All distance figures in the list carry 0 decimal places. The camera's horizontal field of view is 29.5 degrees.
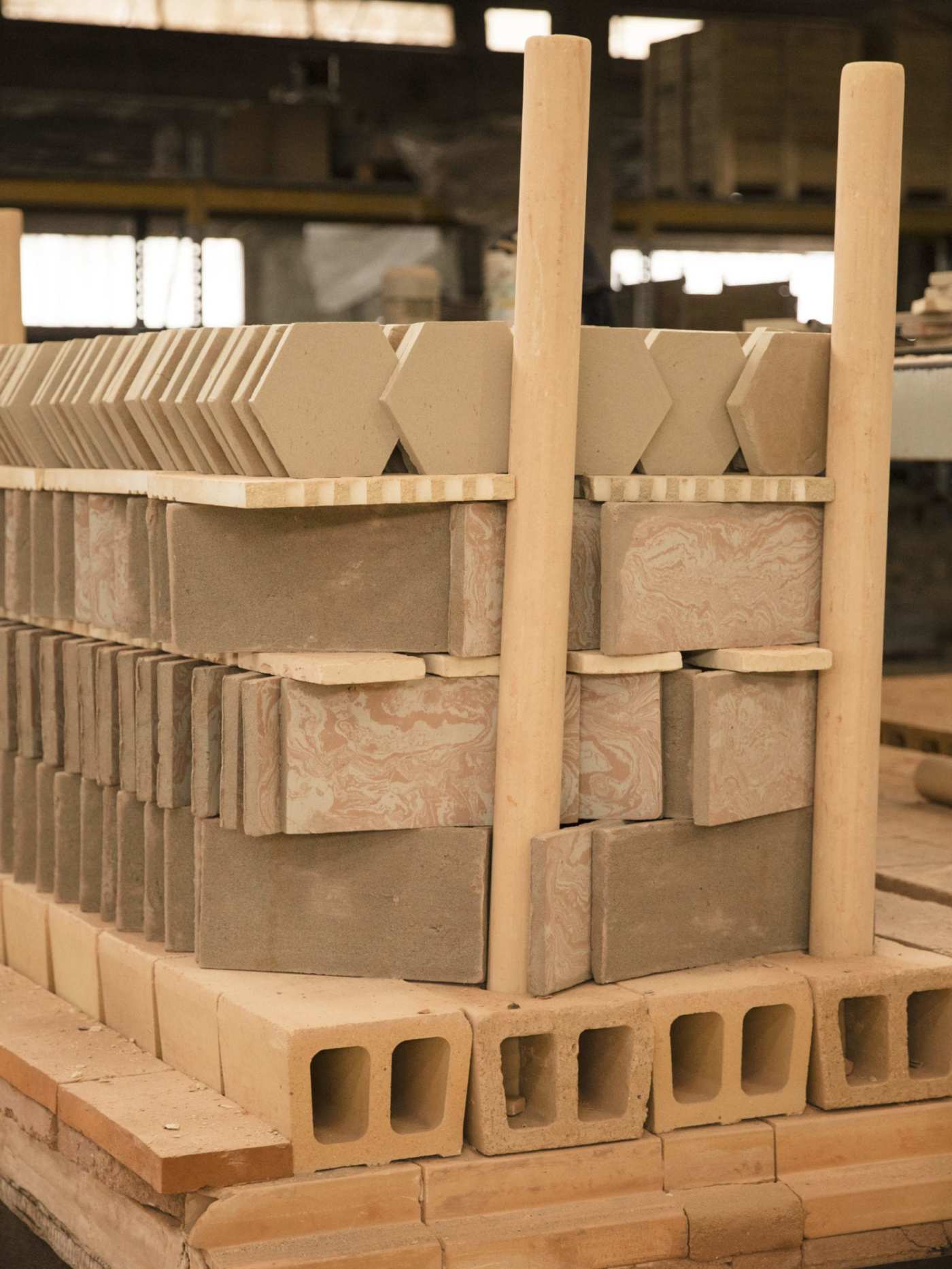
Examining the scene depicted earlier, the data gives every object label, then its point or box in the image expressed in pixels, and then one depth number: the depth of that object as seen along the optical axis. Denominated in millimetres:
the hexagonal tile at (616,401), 3908
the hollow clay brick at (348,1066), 3557
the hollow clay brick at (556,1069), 3678
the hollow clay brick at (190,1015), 3830
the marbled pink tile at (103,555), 4453
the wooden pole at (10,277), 5719
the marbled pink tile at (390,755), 3809
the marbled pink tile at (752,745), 3986
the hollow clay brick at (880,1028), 3973
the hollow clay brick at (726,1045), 3838
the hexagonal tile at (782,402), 4055
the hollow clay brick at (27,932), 4738
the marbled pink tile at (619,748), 4004
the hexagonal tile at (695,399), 4020
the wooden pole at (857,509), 3986
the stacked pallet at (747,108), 11688
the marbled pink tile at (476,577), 3832
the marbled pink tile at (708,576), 3926
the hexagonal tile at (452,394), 3762
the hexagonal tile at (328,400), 3664
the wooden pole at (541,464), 3721
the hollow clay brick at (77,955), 4414
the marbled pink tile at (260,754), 3791
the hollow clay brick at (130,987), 4109
